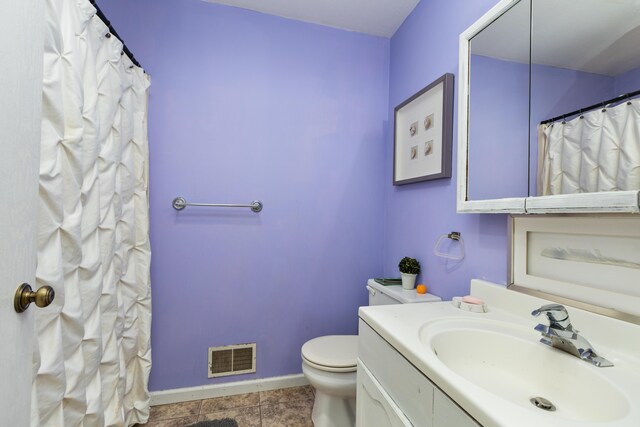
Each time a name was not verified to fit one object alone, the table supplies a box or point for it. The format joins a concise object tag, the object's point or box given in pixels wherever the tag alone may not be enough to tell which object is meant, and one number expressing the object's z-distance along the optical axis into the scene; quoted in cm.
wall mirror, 66
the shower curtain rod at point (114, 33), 99
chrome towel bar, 154
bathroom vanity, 52
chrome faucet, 64
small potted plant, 142
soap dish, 98
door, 50
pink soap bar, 98
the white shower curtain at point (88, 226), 74
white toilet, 124
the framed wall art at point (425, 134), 126
